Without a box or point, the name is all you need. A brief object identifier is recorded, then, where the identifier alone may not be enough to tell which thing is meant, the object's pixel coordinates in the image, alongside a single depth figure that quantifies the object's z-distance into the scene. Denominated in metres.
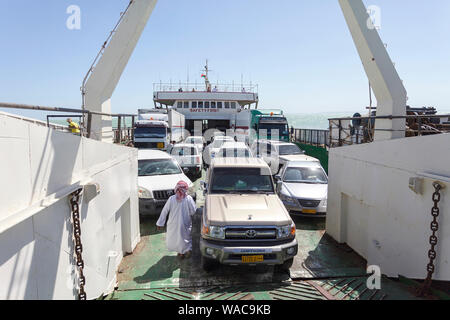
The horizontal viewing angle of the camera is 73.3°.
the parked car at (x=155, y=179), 7.83
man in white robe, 5.79
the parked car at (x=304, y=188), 7.95
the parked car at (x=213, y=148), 16.03
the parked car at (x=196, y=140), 19.55
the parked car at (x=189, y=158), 13.55
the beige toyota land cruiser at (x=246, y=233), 4.82
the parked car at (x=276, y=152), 13.23
